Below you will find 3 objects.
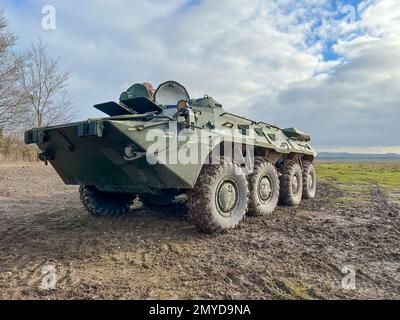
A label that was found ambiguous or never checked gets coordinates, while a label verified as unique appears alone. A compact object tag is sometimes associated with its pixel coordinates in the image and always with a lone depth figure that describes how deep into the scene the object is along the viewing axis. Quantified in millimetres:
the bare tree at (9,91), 17094
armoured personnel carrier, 4039
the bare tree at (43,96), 24516
